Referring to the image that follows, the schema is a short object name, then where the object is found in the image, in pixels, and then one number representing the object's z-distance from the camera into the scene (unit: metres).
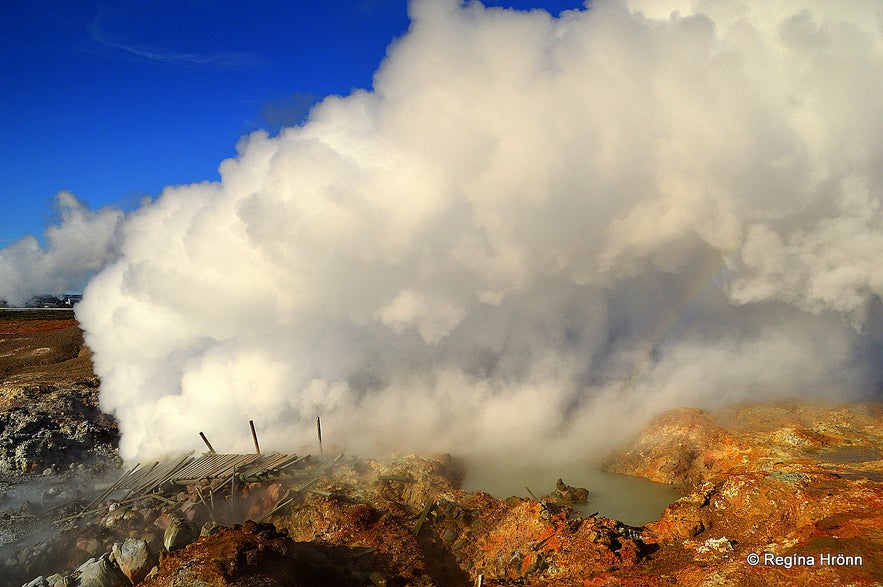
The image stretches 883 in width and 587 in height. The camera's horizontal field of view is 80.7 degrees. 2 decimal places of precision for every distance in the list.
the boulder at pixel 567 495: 11.52
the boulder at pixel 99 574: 7.91
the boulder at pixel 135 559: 8.14
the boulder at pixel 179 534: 8.94
